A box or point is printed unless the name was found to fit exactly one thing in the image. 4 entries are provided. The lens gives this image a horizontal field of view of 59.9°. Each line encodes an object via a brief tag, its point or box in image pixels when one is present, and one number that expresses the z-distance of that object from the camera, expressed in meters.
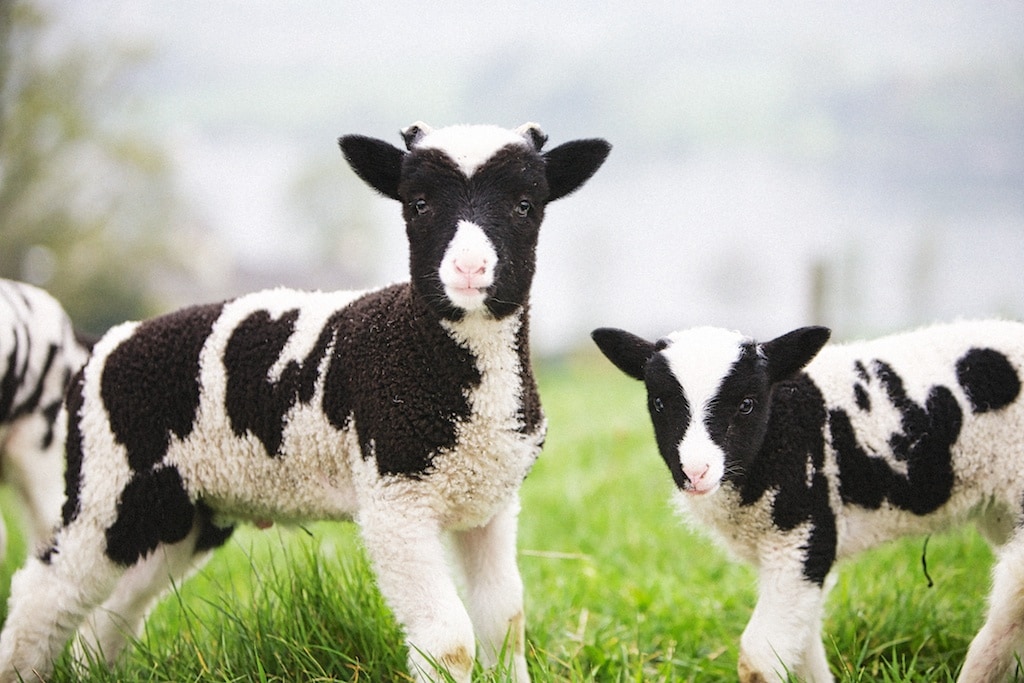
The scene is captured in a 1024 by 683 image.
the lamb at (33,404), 4.73
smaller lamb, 3.12
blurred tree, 13.72
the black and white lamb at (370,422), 2.85
